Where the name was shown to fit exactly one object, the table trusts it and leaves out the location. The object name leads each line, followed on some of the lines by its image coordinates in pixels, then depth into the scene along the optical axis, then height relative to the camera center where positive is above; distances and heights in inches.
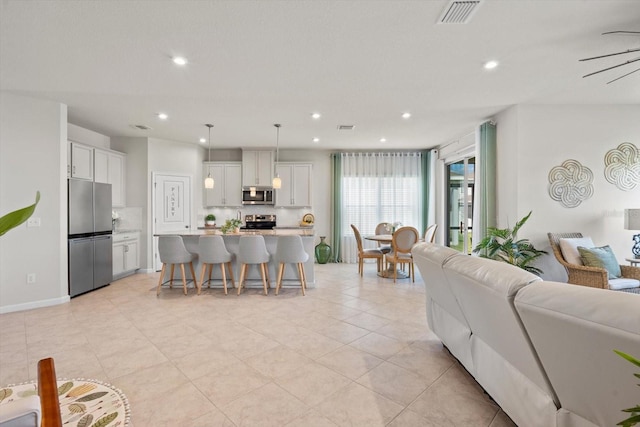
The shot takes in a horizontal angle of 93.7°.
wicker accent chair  132.8 -27.6
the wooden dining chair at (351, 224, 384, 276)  232.3 -31.3
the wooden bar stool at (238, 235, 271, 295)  175.3 -22.1
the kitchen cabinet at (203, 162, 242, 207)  285.6 +29.5
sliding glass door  245.3 +9.8
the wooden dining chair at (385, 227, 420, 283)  212.5 -21.7
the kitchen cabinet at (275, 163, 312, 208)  285.6 +27.5
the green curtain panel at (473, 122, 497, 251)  187.6 +23.3
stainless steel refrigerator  174.8 -13.8
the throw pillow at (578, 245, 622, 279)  142.6 -22.4
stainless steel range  288.2 -7.8
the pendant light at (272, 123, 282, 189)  215.5 +25.3
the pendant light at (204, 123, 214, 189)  219.6 +22.8
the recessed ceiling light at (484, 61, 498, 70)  122.1 +61.5
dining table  225.5 -44.9
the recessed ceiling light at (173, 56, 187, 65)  118.2 +61.7
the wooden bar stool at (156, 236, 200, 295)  176.9 -22.1
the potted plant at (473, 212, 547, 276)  160.2 -19.1
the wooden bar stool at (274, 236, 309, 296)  177.5 -22.1
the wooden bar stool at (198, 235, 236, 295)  176.4 -21.9
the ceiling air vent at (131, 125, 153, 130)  213.6 +62.8
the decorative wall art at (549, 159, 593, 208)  167.6 +17.5
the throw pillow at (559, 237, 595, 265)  151.0 -17.2
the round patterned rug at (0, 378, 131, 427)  71.7 -49.8
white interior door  247.1 +8.6
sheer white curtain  293.0 +21.2
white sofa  40.4 -21.9
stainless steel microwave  284.5 +16.1
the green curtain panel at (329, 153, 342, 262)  290.8 +9.4
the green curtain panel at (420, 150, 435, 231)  287.9 +25.8
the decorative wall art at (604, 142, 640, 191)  166.7 +25.7
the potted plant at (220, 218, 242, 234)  196.8 -8.6
